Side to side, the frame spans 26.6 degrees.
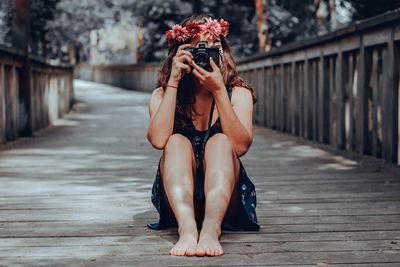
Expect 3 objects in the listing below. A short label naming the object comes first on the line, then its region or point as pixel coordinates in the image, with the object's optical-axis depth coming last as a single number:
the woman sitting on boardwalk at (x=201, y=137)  3.95
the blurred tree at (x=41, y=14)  27.50
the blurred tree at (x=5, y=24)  25.65
